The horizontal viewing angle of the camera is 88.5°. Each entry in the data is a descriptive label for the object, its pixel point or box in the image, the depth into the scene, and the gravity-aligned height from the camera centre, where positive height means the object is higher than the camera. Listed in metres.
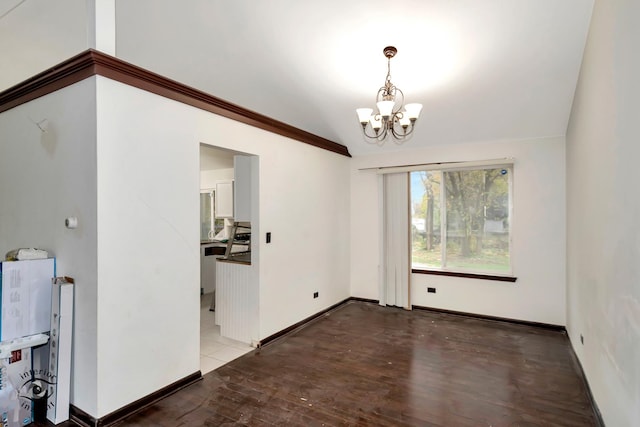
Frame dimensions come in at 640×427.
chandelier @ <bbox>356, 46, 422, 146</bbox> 2.54 +0.83
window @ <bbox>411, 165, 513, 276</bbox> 4.38 -0.08
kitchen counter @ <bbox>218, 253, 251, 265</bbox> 3.78 -0.54
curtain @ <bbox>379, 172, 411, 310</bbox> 4.83 -0.41
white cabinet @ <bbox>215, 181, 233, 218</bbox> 6.37 +0.30
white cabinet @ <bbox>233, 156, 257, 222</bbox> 3.68 +0.32
